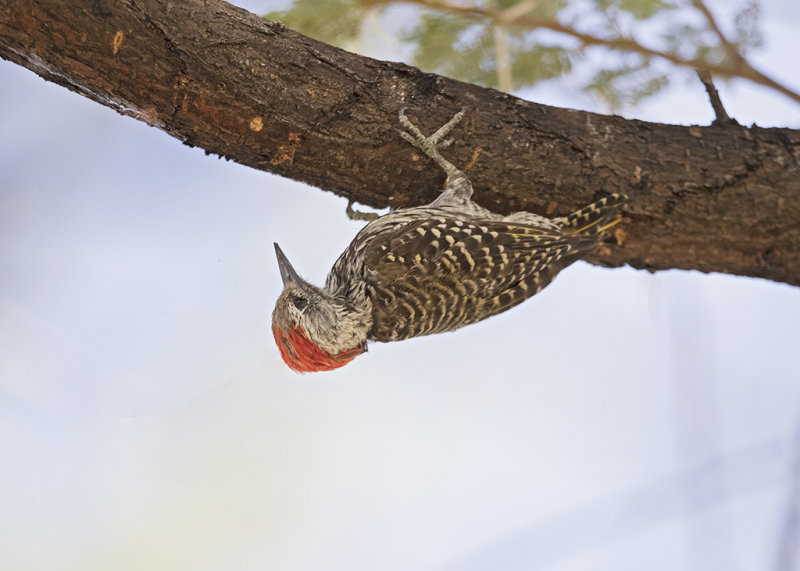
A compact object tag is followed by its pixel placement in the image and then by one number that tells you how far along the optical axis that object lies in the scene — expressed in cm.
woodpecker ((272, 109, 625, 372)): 564
